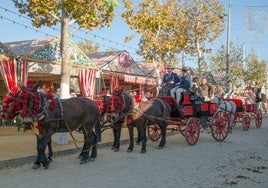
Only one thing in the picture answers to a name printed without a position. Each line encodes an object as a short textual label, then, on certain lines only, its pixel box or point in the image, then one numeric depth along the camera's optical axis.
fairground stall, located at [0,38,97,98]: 14.25
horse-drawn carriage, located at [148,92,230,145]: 12.18
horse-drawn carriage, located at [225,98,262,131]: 16.44
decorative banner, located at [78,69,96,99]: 17.61
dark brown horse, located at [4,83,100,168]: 7.81
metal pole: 26.67
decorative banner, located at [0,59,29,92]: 14.14
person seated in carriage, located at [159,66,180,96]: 12.71
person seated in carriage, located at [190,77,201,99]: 12.80
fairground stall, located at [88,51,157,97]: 19.72
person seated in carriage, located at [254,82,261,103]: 20.44
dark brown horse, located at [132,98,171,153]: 10.70
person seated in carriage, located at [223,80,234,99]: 17.44
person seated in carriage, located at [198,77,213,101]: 14.83
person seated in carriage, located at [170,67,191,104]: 12.43
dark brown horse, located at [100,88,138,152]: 9.93
